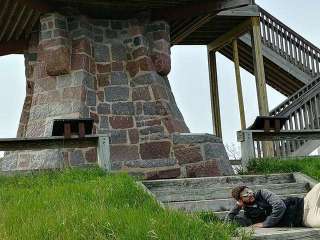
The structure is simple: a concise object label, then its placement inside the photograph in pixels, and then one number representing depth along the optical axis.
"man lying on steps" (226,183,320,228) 5.46
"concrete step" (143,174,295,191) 7.10
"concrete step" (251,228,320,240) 4.61
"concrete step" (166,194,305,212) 6.55
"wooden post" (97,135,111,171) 7.79
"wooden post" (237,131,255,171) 8.56
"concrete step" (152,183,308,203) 6.91
